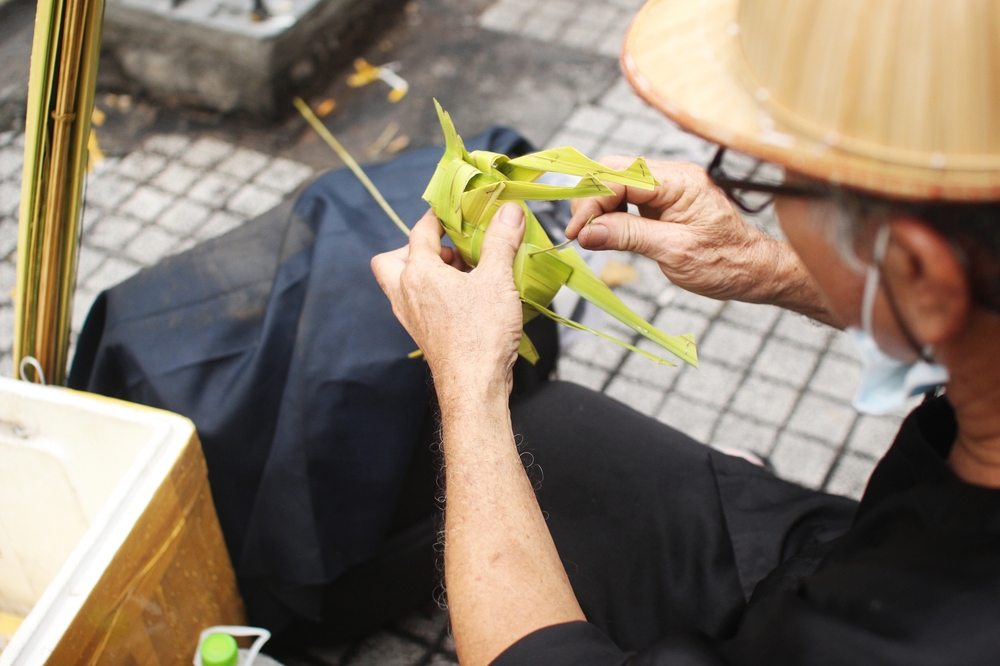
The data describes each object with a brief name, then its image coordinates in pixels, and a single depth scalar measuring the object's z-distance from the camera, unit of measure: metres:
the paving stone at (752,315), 3.24
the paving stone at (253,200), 3.71
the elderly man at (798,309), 0.95
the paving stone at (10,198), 3.68
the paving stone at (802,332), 3.18
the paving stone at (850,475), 2.75
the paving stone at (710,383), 3.02
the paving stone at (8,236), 3.52
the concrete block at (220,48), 4.02
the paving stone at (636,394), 3.00
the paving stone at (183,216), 3.62
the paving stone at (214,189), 3.76
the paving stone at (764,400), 2.97
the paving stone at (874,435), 2.84
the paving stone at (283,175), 3.86
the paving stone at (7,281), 3.34
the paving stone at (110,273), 3.39
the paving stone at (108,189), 3.74
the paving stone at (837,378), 3.02
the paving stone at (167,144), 4.02
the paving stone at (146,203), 3.69
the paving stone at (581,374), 3.09
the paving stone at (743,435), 2.88
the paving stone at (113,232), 3.56
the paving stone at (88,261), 3.45
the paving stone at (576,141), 3.94
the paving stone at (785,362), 3.08
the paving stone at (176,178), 3.82
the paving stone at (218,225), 3.59
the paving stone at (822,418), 2.91
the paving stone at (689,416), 2.92
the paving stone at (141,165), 3.88
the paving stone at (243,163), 3.91
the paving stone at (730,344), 3.13
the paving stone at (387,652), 2.35
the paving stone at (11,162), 3.87
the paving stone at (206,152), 3.96
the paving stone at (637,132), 3.96
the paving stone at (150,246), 3.50
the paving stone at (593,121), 4.05
